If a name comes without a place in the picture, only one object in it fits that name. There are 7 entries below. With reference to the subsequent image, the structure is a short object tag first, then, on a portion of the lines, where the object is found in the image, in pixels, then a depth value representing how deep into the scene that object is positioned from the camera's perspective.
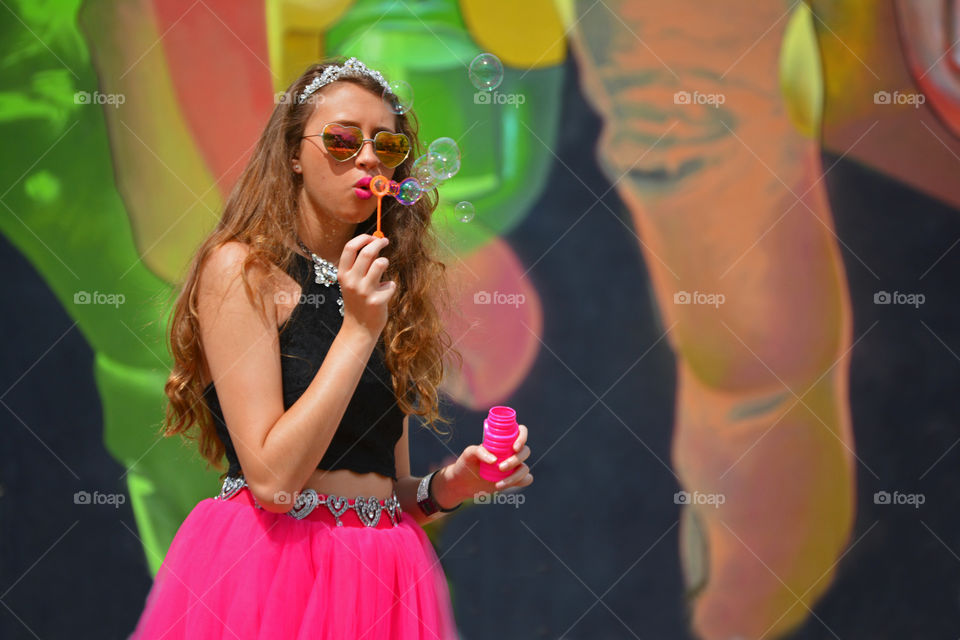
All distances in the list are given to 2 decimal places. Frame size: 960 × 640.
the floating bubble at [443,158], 6.27
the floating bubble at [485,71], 6.62
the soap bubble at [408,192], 6.14
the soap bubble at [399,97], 6.13
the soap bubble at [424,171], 6.22
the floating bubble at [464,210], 6.49
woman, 5.91
